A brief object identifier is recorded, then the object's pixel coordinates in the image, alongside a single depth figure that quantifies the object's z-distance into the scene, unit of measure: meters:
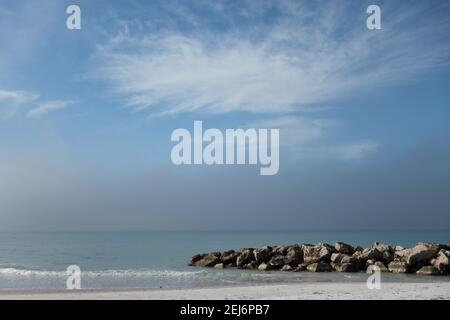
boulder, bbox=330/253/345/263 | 33.44
